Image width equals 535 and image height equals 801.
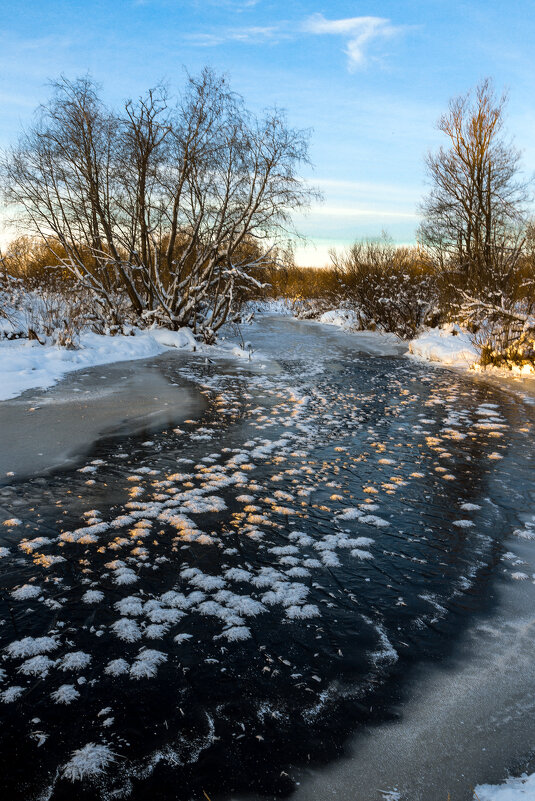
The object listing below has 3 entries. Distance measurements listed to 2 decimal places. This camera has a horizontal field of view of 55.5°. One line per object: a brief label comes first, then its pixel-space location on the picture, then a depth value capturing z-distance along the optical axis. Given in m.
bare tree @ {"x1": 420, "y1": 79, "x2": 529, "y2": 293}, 20.95
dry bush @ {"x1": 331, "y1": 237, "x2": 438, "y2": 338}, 25.19
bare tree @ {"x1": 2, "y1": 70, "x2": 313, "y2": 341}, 18.14
